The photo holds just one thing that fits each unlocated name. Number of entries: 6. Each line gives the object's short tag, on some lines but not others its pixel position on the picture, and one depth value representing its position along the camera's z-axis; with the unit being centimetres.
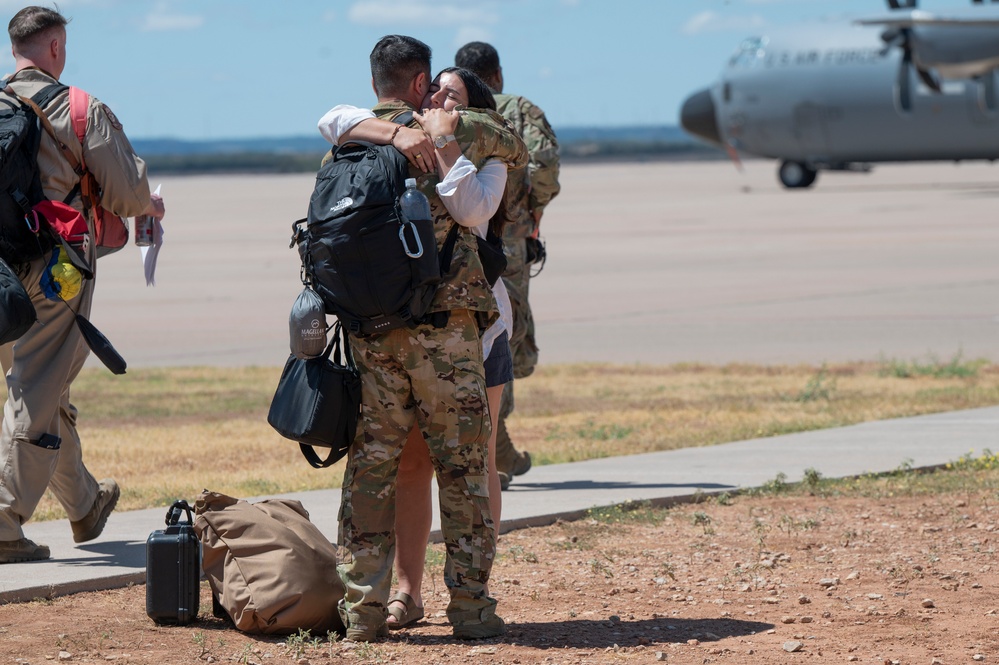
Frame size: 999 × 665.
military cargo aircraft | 8862
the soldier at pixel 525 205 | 1536
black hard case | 1109
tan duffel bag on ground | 1080
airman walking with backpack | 1250
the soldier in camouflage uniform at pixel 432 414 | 1031
